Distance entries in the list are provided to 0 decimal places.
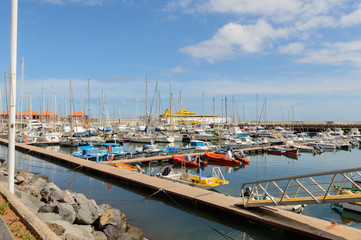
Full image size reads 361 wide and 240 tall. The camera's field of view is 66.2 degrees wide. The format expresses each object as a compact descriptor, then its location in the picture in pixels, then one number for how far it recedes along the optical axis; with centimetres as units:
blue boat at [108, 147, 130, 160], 3260
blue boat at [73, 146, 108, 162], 3253
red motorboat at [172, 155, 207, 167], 3111
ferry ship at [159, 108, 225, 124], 11144
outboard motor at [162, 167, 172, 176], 2264
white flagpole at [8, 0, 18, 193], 876
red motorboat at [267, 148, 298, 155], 4341
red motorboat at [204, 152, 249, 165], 3422
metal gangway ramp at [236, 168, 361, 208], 1029
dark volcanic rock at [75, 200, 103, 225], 1102
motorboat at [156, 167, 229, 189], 1962
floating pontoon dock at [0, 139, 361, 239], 1103
